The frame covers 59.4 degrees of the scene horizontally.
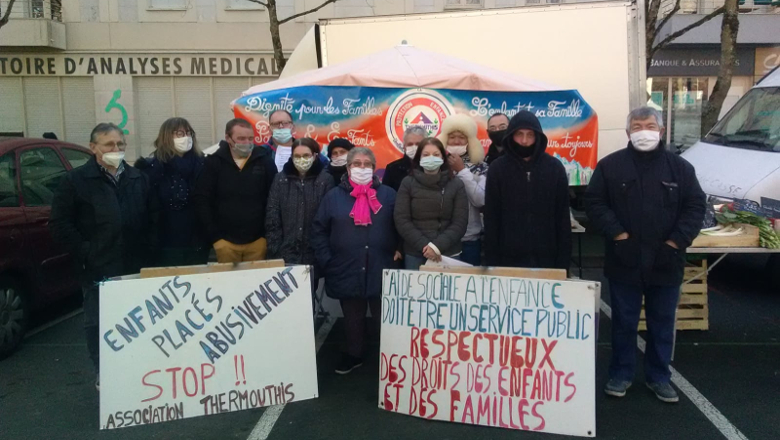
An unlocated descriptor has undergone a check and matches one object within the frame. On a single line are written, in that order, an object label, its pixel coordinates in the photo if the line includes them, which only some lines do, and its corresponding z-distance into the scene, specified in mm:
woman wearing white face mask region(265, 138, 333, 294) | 5023
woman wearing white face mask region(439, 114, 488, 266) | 5016
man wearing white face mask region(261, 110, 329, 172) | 5934
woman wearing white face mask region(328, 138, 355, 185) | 5398
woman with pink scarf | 4844
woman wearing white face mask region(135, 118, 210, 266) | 5211
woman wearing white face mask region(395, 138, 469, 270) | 4754
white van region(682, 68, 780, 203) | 6508
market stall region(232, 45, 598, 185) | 6504
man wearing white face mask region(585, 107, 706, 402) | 4387
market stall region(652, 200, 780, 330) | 5207
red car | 5656
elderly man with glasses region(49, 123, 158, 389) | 4645
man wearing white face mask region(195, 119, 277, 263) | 5066
